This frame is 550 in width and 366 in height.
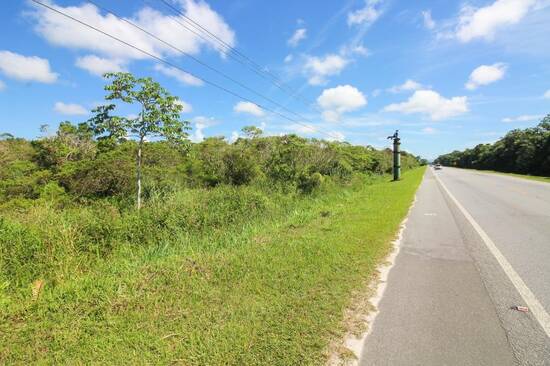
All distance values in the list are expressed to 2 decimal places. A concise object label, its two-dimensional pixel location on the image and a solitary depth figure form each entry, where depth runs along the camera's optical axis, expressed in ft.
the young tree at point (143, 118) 39.42
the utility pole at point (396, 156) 103.04
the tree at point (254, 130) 121.39
